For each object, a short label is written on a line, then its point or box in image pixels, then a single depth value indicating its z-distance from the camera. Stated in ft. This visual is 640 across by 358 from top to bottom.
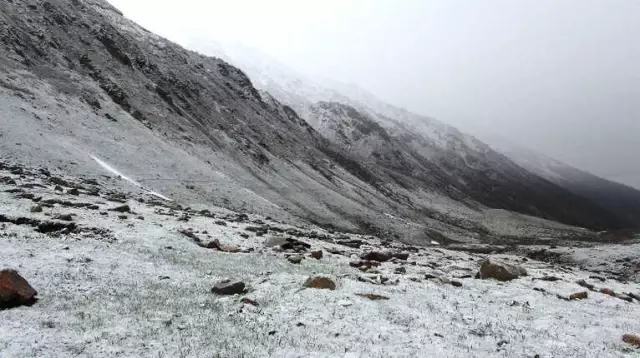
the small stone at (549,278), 79.48
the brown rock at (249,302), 47.35
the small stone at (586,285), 75.10
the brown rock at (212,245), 80.23
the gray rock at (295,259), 75.51
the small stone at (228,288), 50.93
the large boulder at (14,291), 38.70
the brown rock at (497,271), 77.30
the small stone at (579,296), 64.05
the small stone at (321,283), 54.80
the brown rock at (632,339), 43.04
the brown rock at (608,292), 70.96
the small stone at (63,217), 73.82
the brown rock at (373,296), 53.16
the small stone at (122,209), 95.11
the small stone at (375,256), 90.99
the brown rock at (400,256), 99.85
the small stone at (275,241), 89.13
